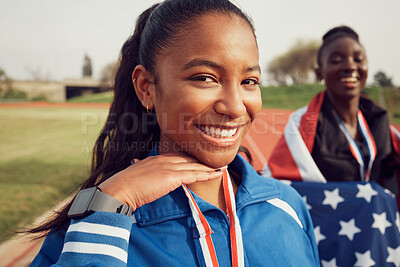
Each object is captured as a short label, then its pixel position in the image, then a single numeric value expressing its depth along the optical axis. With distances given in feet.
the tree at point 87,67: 217.56
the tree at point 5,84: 142.61
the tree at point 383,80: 91.30
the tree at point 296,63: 141.69
